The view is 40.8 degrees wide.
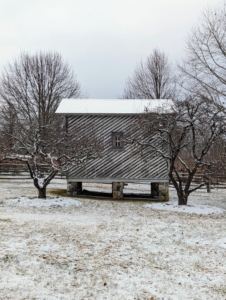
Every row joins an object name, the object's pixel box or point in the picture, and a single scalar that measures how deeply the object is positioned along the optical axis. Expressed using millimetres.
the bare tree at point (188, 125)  13195
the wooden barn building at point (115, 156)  16234
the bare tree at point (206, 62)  18438
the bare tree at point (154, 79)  30188
